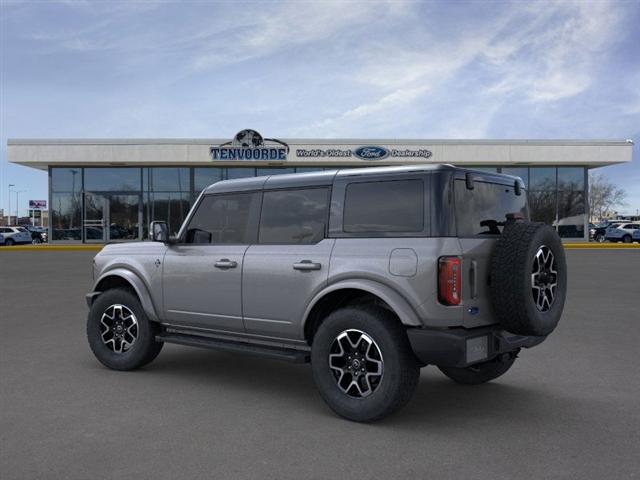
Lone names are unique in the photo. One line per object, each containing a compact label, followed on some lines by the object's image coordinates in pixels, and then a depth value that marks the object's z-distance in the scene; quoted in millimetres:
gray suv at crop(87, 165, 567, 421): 4492
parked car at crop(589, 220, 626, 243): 43594
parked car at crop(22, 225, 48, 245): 46781
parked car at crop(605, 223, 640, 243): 40312
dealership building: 34938
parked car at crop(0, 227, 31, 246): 38438
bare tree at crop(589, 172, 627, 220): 99312
